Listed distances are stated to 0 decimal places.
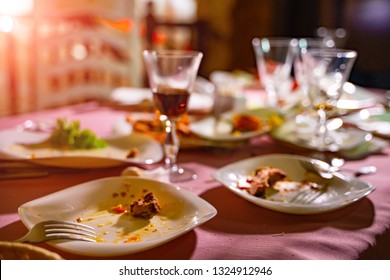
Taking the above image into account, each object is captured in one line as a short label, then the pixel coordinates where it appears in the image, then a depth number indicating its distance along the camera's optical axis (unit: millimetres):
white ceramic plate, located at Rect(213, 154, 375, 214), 776
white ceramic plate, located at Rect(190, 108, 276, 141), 1161
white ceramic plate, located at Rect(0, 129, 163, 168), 940
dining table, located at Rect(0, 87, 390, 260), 669
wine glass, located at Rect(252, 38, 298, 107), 1462
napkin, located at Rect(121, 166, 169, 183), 902
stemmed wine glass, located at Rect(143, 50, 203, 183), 964
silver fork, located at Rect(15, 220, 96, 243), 630
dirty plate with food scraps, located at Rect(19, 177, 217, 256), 623
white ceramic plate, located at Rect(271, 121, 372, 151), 1155
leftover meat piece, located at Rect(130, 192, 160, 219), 735
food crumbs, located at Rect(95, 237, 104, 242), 669
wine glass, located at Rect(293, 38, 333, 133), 1176
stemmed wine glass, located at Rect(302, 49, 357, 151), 1062
